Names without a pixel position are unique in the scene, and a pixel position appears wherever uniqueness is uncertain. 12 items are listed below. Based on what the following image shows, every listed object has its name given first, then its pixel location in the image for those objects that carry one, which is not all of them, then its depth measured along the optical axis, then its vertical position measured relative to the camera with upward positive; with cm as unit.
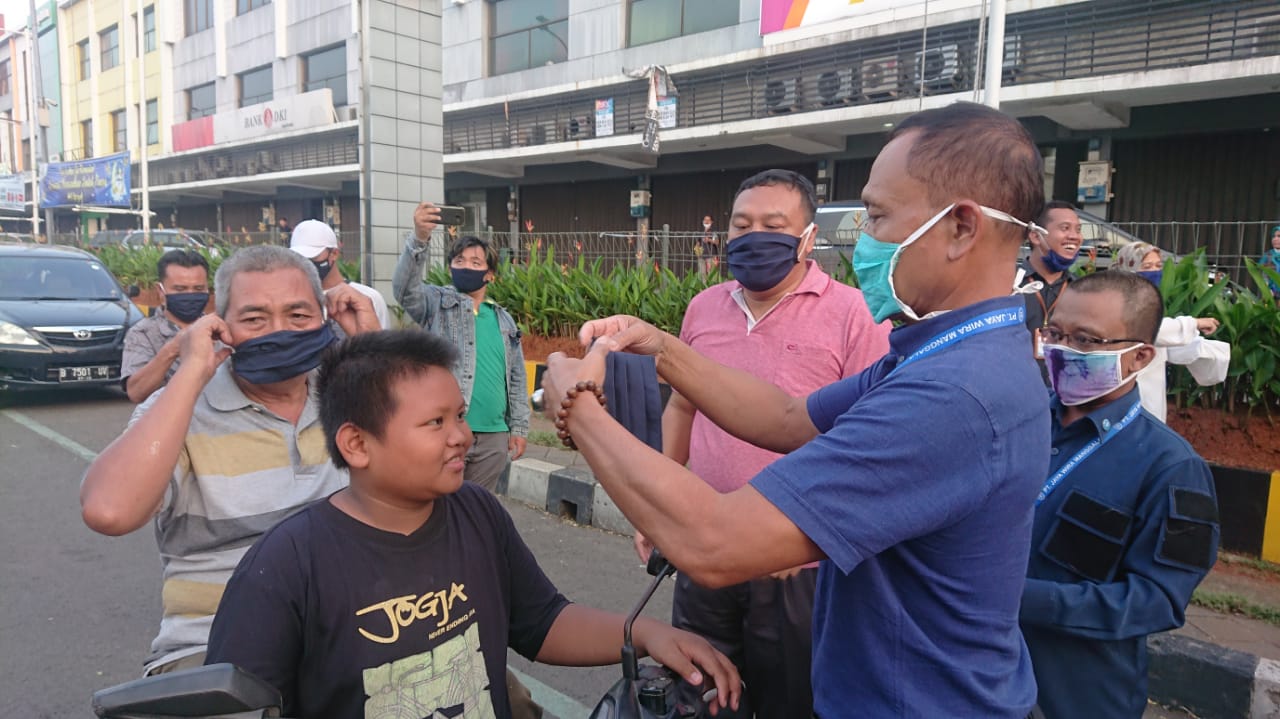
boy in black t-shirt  151 -63
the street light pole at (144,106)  2547 +586
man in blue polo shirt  118 -31
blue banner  2745 +235
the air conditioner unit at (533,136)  2078 +320
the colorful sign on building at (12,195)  3444 +226
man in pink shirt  236 -28
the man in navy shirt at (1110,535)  177 -57
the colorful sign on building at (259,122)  2614 +456
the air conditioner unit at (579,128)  1979 +325
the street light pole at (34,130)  2214 +305
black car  823 -72
